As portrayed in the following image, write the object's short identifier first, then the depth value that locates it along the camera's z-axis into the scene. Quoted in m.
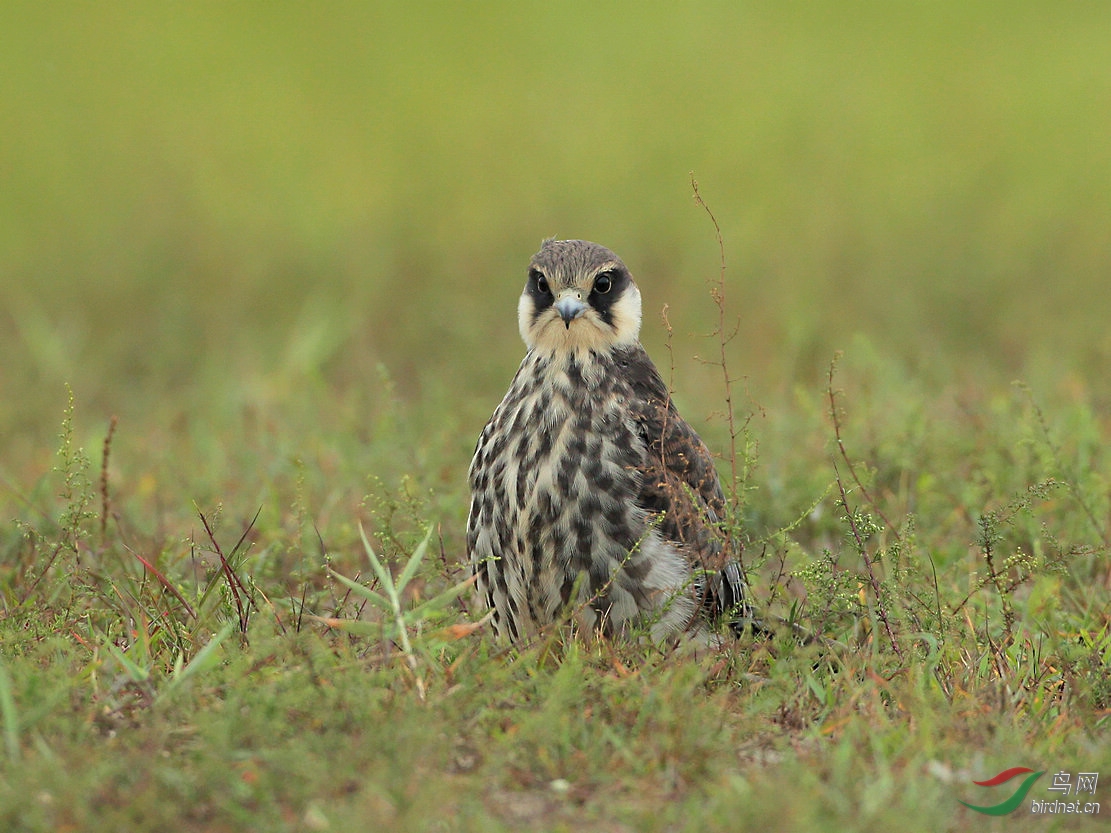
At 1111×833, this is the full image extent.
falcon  8.07
